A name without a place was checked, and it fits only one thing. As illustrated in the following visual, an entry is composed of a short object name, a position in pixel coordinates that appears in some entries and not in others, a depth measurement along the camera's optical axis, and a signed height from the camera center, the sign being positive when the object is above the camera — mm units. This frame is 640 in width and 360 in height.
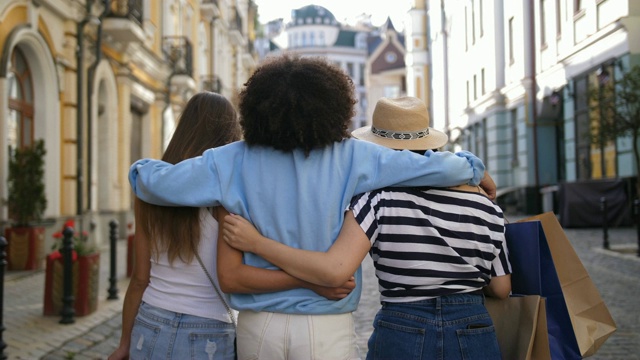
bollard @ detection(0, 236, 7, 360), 5474 -642
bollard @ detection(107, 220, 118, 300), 8828 -915
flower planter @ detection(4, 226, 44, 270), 11484 -848
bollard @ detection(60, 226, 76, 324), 7230 -863
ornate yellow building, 13062 +2257
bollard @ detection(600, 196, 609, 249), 13336 -728
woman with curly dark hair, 2240 +35
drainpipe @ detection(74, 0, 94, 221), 15109 +1709
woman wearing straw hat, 2336 -227
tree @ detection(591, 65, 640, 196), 12406 +1303
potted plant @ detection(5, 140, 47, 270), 11516 -211
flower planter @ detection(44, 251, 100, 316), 7637 -959
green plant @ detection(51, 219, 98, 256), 8016 -611
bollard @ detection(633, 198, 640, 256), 12059 -395
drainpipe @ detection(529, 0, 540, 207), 25328 +3303
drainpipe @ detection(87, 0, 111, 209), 15781 +1727
